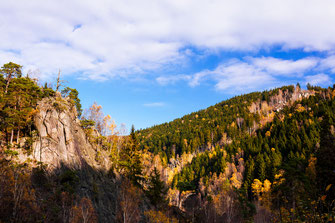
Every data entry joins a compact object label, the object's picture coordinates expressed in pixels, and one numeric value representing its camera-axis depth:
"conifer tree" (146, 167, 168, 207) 49.38
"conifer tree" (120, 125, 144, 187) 47.69
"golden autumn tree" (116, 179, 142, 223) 33.72
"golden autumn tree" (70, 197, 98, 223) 24.52
